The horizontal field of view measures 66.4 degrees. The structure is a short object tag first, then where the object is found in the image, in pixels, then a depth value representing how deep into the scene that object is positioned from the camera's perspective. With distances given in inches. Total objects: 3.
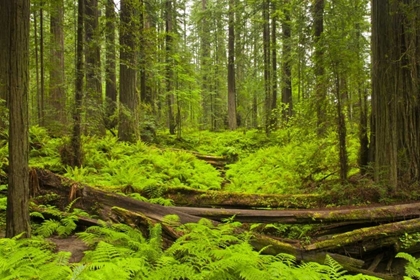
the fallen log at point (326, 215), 204.4
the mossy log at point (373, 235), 184.5
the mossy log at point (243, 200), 243.0
